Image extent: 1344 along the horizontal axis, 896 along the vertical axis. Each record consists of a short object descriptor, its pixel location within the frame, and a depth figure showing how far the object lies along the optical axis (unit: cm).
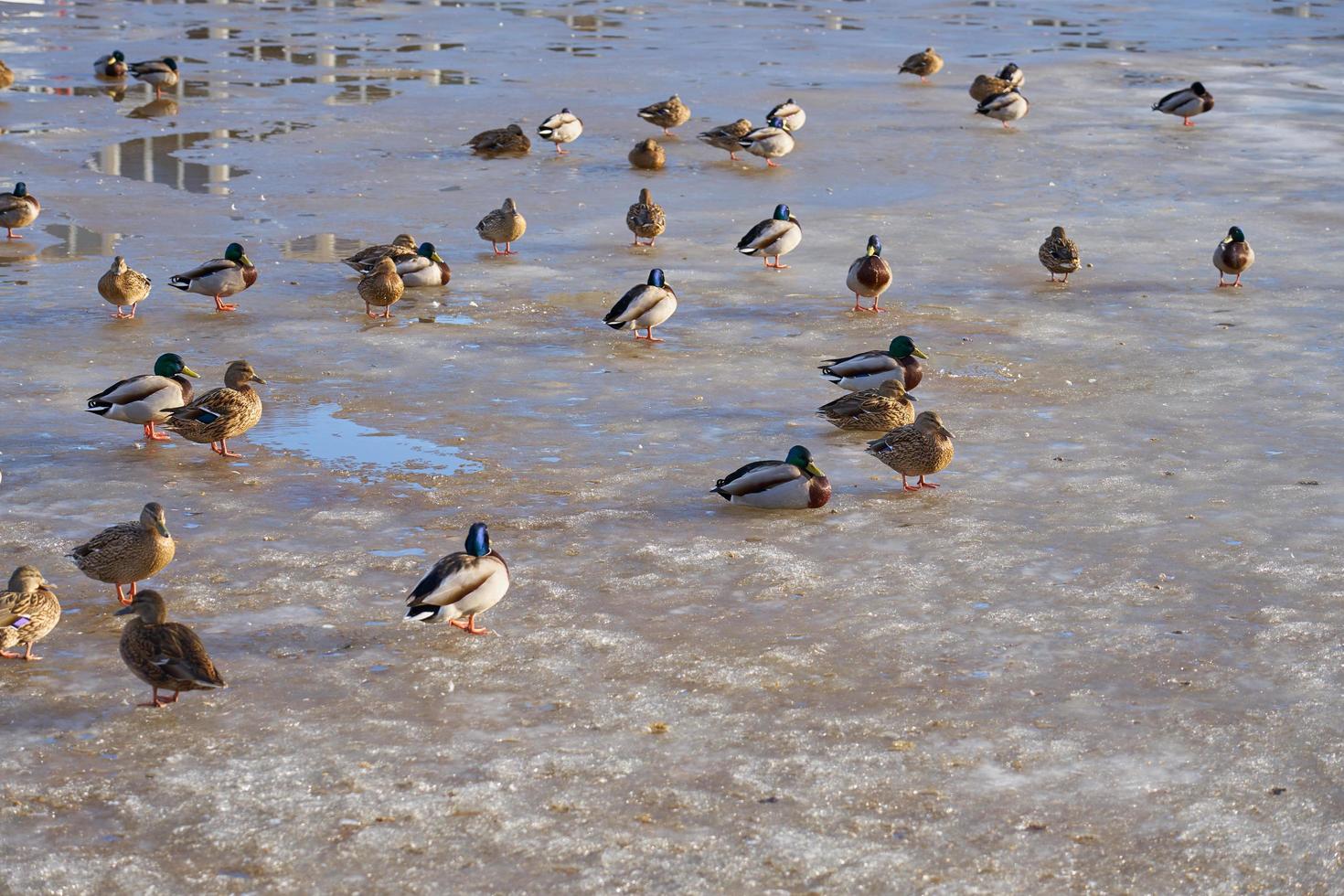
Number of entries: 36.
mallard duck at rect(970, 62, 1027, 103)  2569
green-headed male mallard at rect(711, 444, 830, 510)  973
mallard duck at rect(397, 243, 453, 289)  1516
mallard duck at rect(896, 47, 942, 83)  2858
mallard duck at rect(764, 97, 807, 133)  2278
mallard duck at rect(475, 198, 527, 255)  1669
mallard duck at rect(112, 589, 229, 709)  700
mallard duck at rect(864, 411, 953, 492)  1008
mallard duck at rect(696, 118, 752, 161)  2188
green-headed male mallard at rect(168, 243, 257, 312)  1441
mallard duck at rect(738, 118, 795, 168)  2159
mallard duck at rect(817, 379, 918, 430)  1130
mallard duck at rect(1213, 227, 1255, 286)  1553
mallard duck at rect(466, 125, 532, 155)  2186
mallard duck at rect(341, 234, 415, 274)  1525
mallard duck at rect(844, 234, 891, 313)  1452
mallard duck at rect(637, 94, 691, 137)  2330
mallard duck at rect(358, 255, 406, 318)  1423
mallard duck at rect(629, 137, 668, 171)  2103
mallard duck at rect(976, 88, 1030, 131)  2432
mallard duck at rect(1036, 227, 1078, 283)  1564
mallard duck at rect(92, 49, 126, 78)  2719
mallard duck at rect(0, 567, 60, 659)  748
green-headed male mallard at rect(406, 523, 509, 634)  775
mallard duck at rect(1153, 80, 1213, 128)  2459
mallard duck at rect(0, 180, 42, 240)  1684
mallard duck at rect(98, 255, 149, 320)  1386
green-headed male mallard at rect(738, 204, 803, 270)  1625
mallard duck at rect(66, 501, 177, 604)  819
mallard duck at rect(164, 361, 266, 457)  1073
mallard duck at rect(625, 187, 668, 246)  1692
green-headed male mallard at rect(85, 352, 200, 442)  1102
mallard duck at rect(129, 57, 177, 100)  2630
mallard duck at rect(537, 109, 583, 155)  2200
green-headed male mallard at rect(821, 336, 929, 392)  1208
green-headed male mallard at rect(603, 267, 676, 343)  1363
